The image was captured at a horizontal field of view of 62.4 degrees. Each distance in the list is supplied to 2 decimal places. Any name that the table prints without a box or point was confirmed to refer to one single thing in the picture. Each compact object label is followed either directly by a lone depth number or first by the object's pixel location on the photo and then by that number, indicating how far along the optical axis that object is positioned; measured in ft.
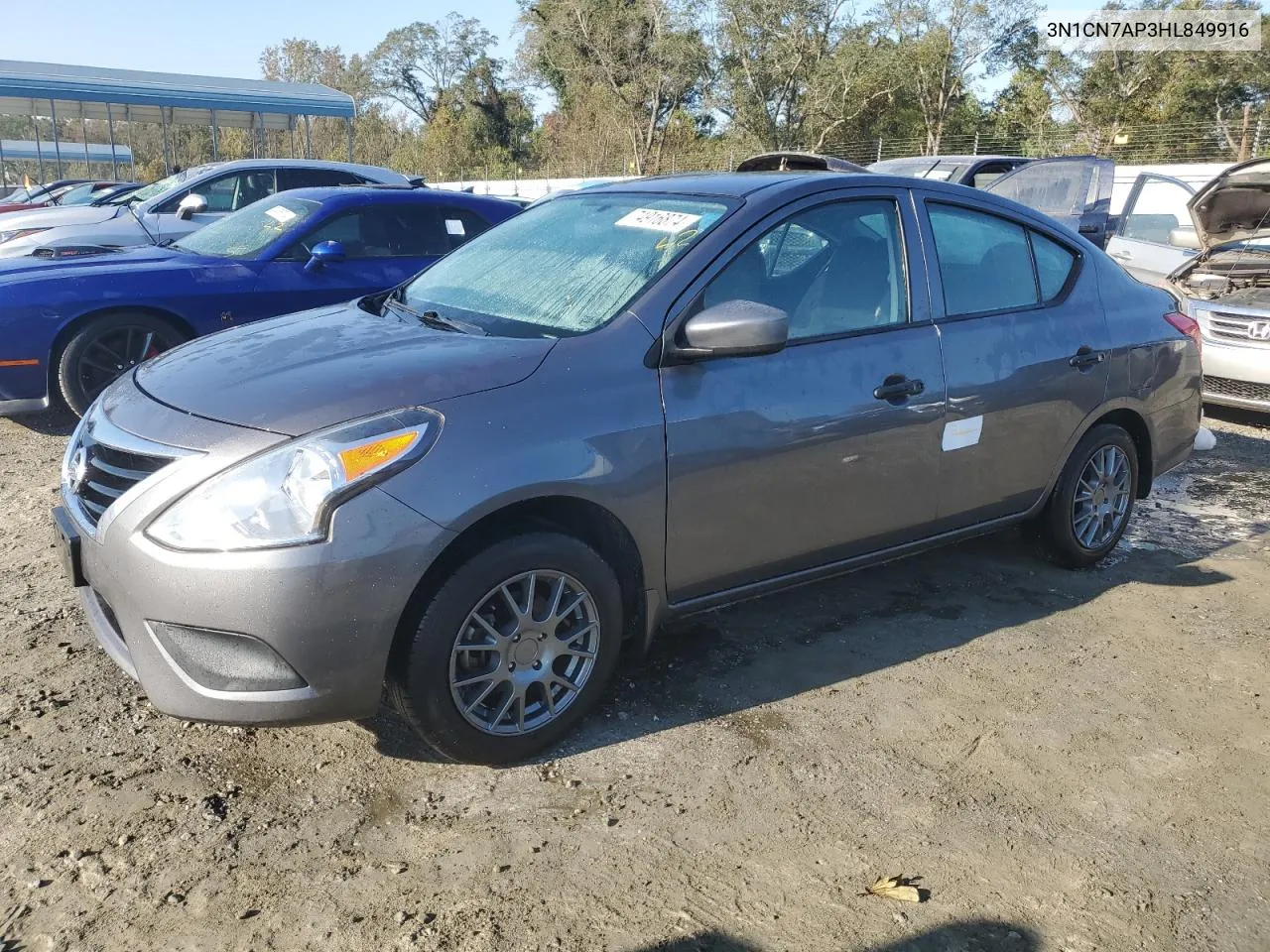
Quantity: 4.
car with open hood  24.54
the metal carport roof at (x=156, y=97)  74.59
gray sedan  8.43
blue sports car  20.03
